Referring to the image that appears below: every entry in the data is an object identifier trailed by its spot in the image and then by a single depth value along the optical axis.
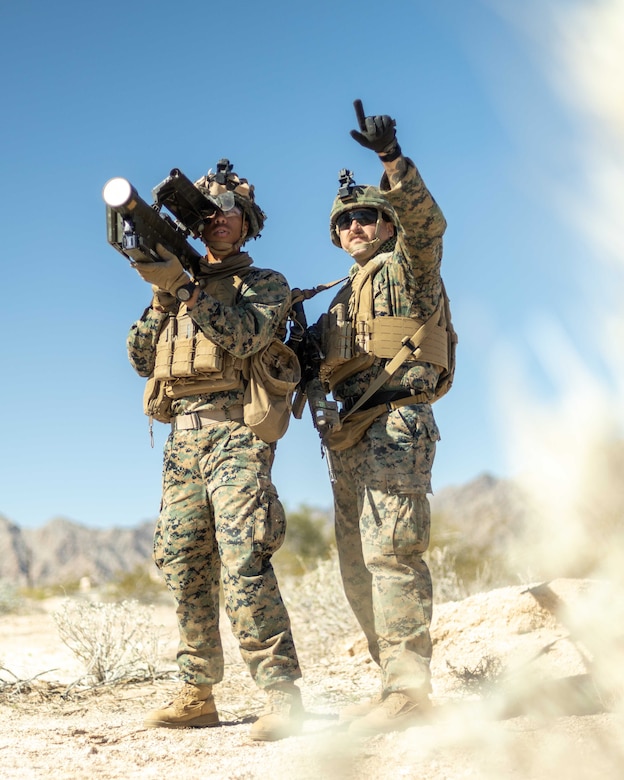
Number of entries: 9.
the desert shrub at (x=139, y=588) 15.37
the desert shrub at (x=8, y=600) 13.05
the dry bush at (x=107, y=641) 6.03
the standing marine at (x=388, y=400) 3.68
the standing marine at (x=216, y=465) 3.73
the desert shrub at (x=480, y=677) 4.63
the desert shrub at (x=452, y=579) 8.35
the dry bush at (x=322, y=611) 7.81
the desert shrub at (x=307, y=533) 18.69
